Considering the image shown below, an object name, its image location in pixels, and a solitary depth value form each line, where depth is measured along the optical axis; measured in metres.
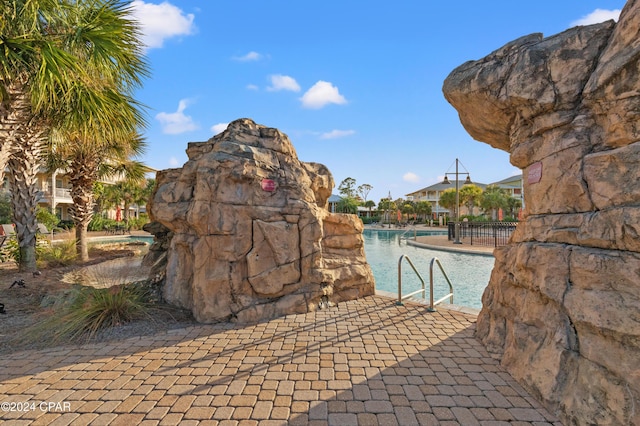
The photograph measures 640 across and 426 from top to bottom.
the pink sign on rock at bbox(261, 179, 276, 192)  5.13
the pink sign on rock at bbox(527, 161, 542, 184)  3.17
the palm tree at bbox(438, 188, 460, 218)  39.41
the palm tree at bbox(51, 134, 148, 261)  10.24
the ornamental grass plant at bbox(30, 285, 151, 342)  4.12
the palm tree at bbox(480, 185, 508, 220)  37.22
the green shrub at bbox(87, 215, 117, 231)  24.67
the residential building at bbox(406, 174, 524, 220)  60.62
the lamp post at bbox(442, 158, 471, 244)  17.82
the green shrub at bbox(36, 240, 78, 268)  8.97
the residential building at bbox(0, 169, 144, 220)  25.70
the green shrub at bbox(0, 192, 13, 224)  20.84
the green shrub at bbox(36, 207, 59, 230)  21.02
